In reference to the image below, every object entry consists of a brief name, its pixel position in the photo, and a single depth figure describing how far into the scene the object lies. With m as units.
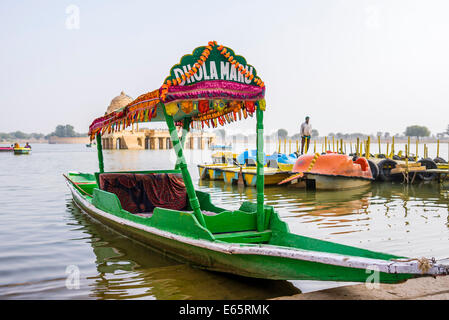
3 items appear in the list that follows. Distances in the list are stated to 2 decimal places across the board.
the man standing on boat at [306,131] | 21.59
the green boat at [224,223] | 4.15
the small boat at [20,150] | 59.57
